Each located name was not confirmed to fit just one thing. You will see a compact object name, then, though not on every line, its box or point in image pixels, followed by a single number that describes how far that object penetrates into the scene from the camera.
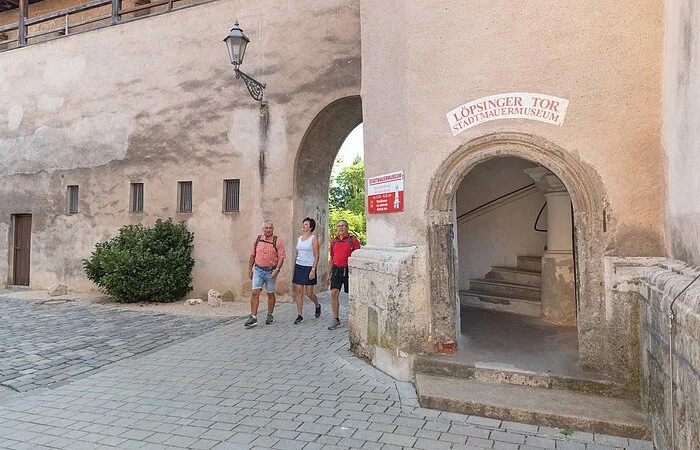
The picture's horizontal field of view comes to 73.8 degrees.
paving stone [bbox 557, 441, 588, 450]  3.35
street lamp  8.59
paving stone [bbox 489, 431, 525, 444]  3.50
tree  25.89
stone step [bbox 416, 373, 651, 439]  3.56
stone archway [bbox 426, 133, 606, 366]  4.22
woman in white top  7.73
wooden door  13.94
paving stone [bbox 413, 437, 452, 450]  3.39
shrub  10.23
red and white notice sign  5.05
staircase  7.08
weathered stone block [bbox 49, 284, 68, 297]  12.00
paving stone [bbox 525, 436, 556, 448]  3.41
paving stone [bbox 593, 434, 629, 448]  3.42
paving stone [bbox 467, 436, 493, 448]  3.42
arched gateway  10.27
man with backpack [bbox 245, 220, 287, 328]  7.52
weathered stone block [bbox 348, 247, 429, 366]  4.77
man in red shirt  7.36
